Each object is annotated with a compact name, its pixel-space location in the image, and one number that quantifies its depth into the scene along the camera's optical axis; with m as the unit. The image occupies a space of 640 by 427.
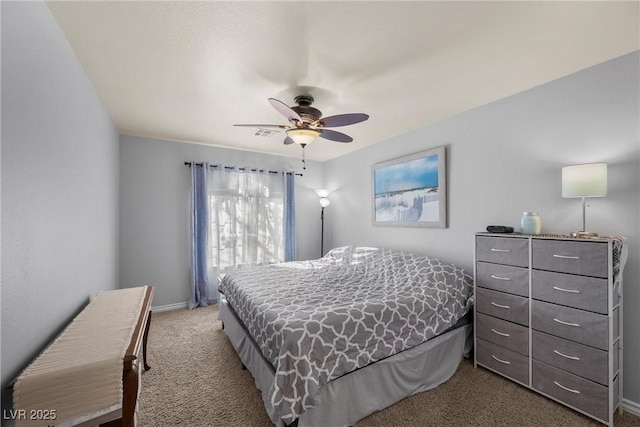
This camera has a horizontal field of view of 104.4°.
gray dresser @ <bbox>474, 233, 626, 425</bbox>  1.64
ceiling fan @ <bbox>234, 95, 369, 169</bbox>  2.14
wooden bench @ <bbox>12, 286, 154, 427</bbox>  0.93
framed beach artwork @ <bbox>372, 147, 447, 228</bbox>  2.99
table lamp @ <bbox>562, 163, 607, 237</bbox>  1.71
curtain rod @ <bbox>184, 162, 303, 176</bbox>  3.83
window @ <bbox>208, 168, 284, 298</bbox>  4.02
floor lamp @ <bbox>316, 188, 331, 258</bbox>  4.74
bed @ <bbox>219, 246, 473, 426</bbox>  1.54
